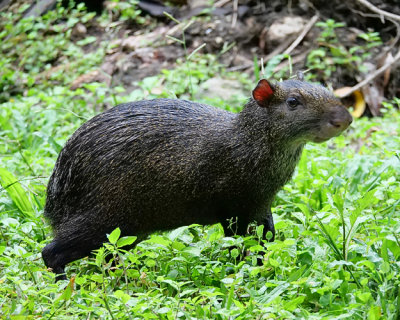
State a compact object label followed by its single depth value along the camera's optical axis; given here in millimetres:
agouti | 9008
